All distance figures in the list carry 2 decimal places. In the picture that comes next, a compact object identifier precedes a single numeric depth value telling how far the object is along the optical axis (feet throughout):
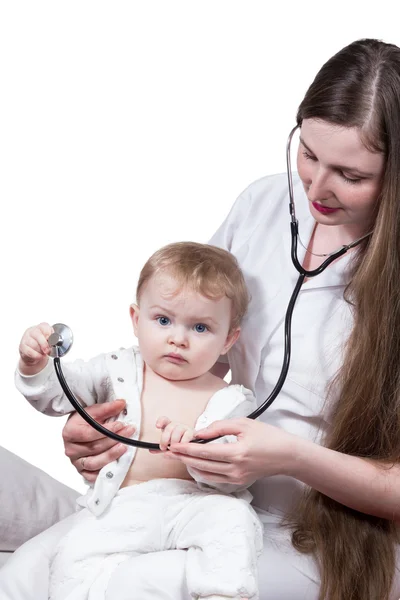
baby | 6.77
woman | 6.83
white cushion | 8.77
